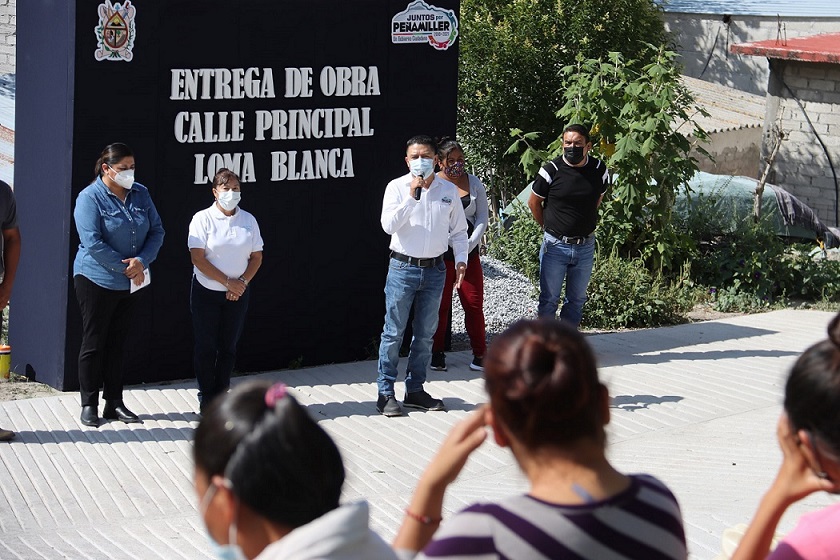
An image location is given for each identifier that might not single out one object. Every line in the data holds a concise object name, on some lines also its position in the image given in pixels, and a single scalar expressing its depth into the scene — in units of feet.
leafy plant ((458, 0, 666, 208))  54.85
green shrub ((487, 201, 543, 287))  39.91
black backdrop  26.66
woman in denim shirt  23.98
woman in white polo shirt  24.72
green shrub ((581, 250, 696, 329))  36.73
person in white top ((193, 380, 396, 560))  7.52
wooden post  44.91
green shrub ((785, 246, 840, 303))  41.81
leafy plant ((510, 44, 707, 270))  38.24
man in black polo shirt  30.07
